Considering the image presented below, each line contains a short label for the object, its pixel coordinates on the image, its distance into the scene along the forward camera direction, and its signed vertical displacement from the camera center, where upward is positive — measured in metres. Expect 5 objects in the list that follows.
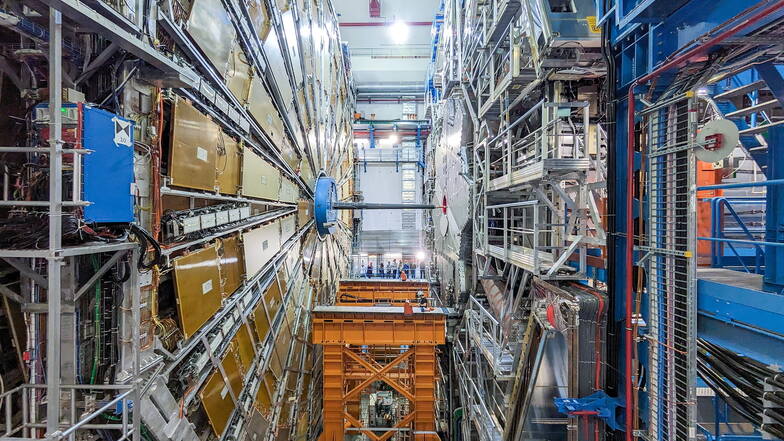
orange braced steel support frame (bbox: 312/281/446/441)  8.03 -3.02
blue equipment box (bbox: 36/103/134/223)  2.37 +0.39
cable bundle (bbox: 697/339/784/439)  3.64 -1.74
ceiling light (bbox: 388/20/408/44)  19.50 +10.77
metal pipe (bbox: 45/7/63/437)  2.13 -0.01
